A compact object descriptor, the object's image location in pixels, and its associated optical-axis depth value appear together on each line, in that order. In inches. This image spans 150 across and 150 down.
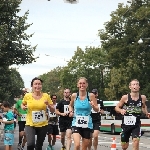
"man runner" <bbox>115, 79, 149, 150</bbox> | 400.5
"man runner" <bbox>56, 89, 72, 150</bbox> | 533.5
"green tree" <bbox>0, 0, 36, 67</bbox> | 1213.6
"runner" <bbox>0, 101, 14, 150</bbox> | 510.6
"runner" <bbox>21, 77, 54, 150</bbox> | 370.6
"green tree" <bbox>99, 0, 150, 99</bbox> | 1955.0
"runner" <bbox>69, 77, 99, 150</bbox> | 371.2
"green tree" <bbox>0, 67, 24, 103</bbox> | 1308.8
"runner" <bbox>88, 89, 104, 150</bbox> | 527.8
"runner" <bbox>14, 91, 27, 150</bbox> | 574.6
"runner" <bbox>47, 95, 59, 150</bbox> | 571.2
